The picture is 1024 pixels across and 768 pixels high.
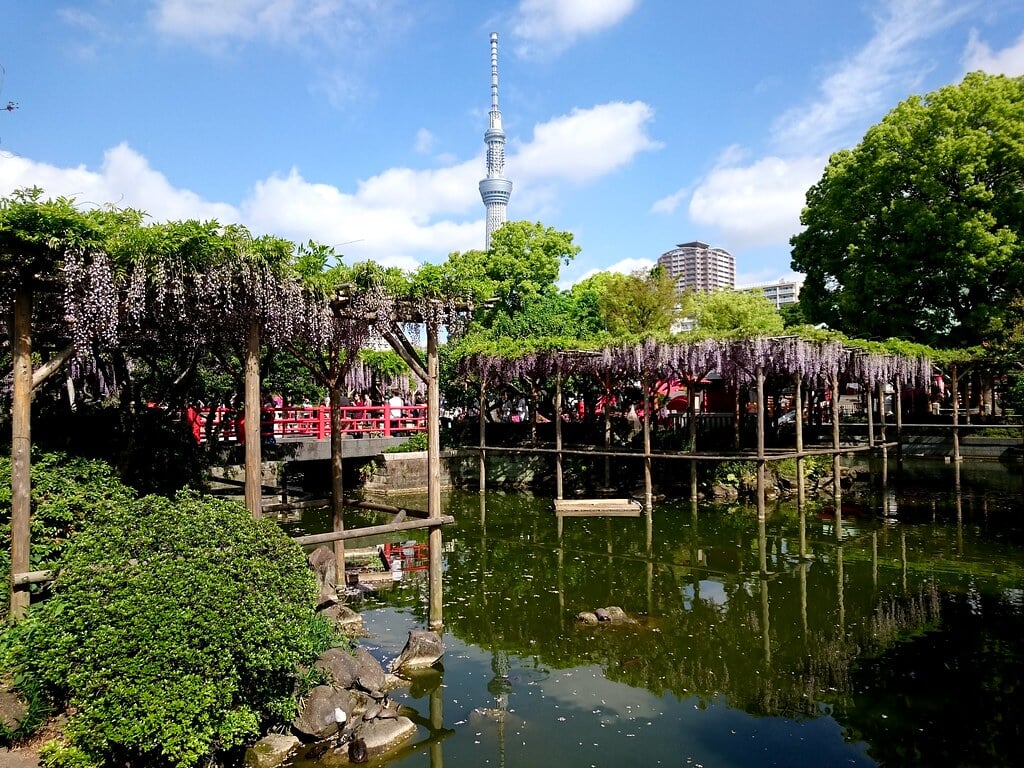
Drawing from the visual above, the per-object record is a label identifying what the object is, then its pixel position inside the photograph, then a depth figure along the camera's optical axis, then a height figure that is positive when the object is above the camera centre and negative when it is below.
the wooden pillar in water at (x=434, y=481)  8.97 -0.98
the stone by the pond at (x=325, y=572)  8.85 -2.26
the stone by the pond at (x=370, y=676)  6.71 -2.58
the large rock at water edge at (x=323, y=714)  5.91 -2.59
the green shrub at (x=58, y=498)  6.39 -0.83
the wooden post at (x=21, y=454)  6.02 -0.37
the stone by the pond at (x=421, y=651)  7.71 -2.69
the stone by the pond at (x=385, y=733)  6.00 -2.79
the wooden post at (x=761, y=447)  15.52 -1.07
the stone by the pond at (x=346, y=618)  8.67 -2.65
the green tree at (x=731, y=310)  35.38 +4.67
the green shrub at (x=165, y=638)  4.77 -1.61
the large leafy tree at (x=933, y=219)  24.98 +6.58
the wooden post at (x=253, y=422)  7.30 -0.15
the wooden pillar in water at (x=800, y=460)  16.68 -1.53
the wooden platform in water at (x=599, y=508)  16.77 -2.51
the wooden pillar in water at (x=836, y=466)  18.47 -1.79
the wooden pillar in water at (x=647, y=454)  17.28 -1.28
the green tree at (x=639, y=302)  29.97 +4.16
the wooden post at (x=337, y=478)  10.66 -1.09
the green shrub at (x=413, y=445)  21.84 -1.25
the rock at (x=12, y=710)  5.17 -2.21
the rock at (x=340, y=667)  6.55 -2.41
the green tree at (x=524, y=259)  34.41 +6.98
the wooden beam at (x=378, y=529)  8.09 -1.48
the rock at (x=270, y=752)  5.57 -2.70
